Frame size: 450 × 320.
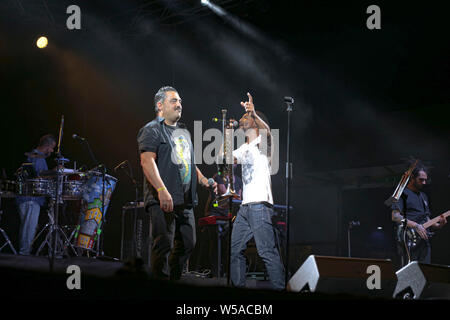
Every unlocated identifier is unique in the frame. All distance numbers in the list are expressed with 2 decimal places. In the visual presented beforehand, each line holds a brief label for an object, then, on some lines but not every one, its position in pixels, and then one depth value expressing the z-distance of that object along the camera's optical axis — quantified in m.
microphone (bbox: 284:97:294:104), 5.07
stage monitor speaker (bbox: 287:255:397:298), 3.79
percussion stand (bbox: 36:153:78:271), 7.57
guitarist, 7.63
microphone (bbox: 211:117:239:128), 4.70
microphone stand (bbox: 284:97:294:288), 4.77
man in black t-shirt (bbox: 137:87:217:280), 3.97
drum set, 7.85
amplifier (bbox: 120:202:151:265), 8.42
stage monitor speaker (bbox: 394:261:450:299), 3.62
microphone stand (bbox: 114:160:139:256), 8.17
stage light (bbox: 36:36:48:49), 10.02
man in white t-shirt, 4.79
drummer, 8.25
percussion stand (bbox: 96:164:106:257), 7.78
